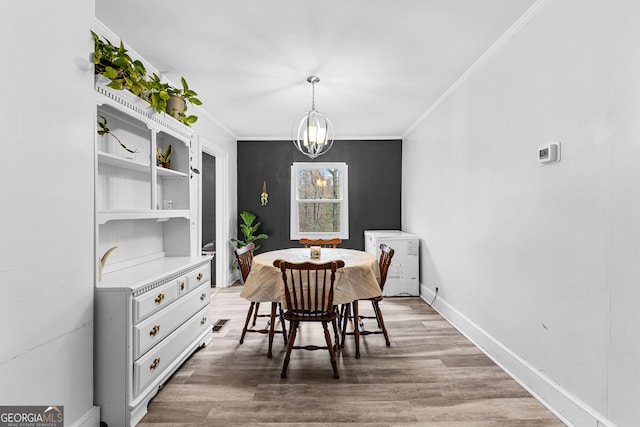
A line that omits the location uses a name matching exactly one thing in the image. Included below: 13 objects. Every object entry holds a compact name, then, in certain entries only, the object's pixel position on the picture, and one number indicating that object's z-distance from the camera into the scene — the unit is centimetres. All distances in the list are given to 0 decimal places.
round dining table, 270
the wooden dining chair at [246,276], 289
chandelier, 339
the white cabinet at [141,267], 191
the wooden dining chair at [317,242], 408
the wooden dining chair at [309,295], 242
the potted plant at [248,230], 568
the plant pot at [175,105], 288
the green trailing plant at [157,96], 245
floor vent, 353
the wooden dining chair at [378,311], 294
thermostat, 204
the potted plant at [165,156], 289
